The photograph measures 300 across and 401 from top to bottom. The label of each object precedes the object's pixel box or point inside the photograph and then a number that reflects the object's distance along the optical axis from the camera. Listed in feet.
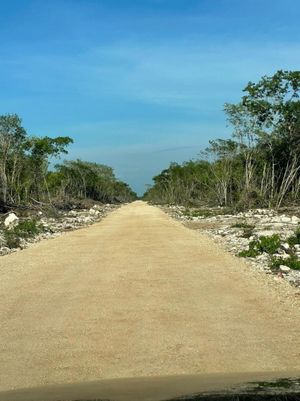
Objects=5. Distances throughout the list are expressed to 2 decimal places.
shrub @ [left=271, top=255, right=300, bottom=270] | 43.29
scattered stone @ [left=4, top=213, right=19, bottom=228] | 87.96
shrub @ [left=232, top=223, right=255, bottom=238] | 70.33
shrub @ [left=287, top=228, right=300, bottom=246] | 57.05
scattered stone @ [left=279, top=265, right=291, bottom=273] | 41.96
